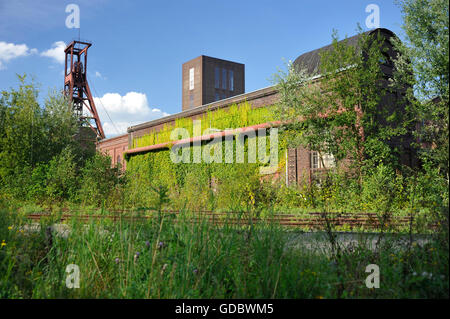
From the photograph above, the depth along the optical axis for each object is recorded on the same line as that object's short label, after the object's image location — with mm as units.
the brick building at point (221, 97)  15305
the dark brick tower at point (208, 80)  55000
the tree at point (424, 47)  11750
